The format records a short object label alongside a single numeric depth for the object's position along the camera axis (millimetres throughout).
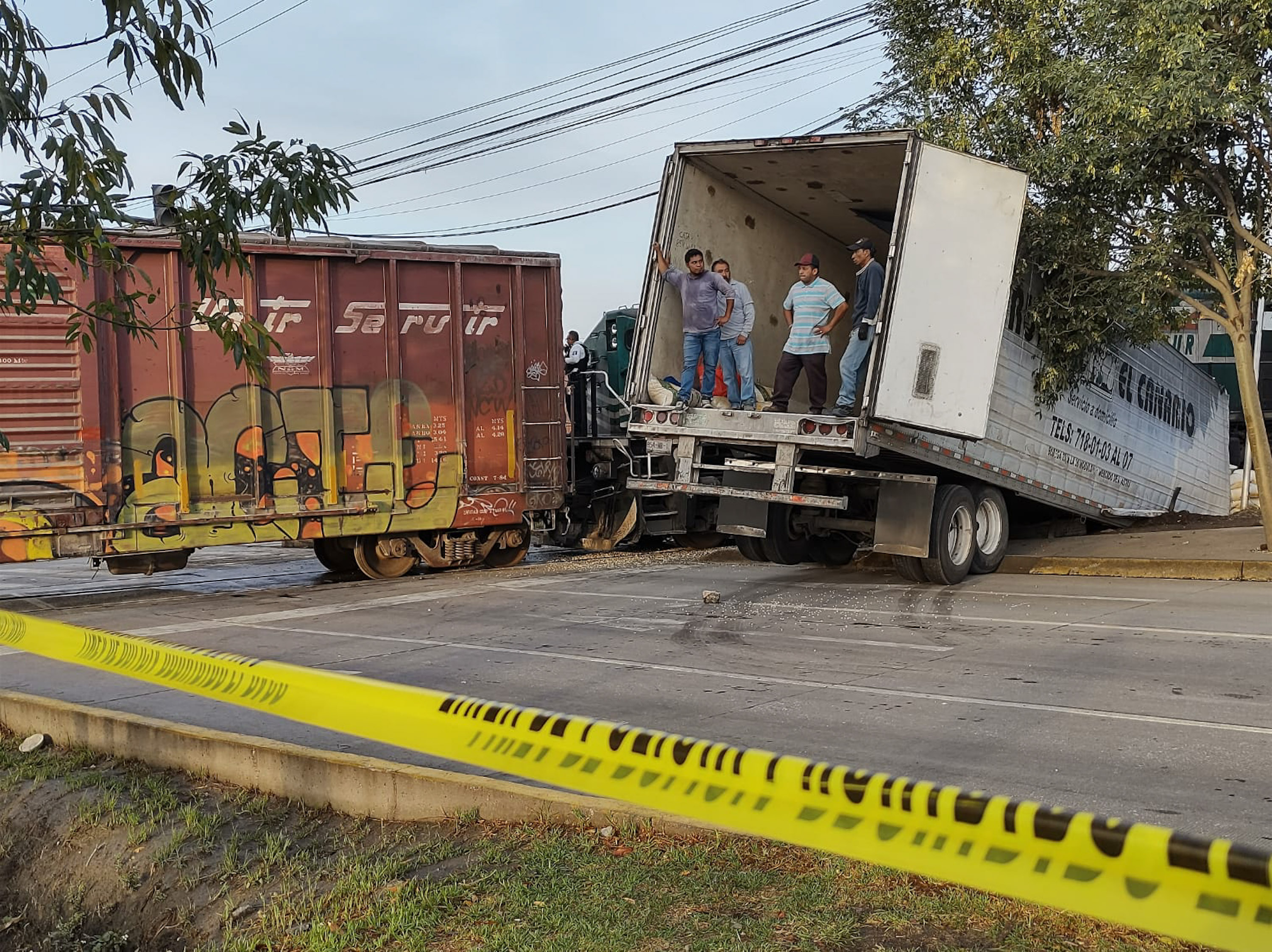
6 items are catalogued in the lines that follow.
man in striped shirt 11594
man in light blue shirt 12133
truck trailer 10328
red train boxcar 11836
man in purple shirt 12023
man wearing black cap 10914
